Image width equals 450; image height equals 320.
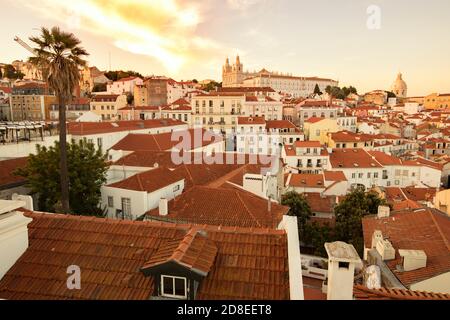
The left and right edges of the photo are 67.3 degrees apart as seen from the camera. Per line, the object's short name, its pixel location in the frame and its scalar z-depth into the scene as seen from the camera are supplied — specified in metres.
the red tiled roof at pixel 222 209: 15.23
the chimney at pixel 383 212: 19.09
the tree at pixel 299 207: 27.31
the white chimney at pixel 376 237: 14.72
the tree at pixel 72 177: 16.88
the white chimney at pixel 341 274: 5.38
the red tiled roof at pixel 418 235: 11.91
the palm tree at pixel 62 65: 14.96
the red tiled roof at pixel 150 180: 18.64
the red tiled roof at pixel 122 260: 5.04
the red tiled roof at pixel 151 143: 33.78
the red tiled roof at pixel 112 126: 32.41
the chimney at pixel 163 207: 16.14
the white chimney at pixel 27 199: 8.87
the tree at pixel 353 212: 23.78
